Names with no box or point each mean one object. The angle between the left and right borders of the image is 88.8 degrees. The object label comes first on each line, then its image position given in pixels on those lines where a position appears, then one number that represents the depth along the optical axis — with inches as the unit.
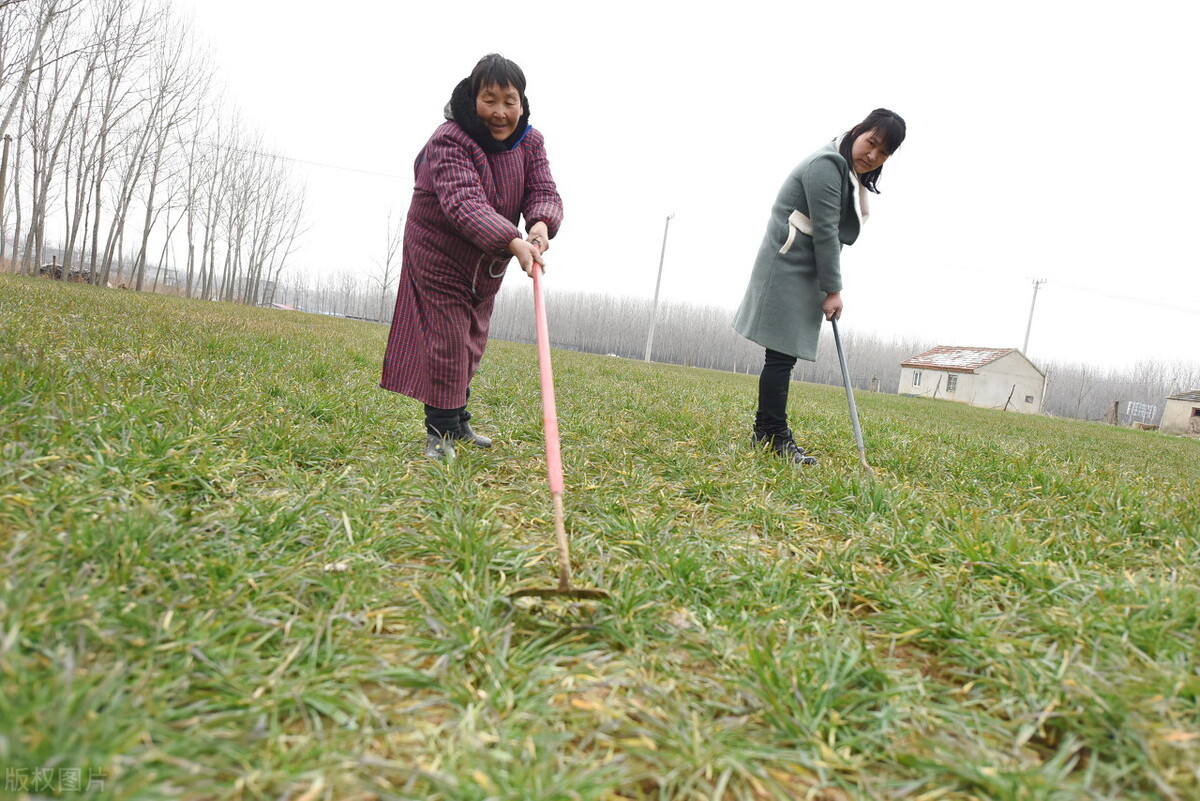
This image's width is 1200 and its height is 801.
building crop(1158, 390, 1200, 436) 1386.6
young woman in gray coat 137.7
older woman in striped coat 103.7
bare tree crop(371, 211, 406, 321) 1728.6
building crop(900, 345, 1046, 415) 1578.5
